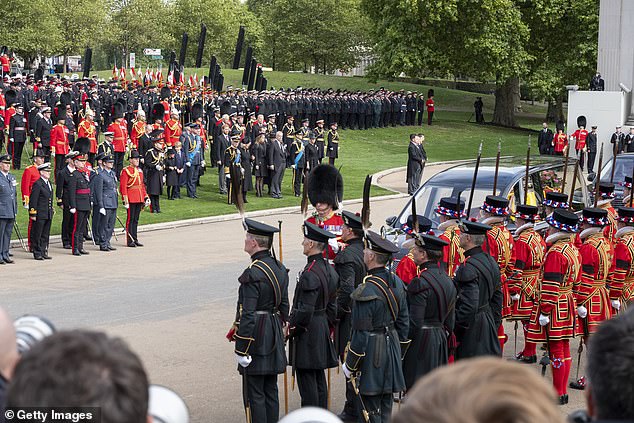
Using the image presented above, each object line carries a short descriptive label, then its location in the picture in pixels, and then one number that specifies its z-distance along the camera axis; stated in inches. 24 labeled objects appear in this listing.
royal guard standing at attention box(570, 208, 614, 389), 396.8
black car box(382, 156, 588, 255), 550.0
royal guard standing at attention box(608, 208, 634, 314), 421.1
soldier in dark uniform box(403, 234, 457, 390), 341.7
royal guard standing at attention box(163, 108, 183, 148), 1036.5
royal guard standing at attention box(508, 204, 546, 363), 428.1
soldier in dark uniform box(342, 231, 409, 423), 320.2
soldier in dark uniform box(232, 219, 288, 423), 325.4
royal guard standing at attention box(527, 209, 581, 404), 377.1
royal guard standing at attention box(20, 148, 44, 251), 684.7
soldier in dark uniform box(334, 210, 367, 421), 377.7
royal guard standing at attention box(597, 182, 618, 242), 478.0
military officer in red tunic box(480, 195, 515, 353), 426.3
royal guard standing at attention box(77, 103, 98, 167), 952.5
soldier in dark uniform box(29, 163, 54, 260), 665.6
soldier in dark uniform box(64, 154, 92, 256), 698.8
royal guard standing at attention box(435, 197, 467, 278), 436.5
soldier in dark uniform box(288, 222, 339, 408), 342.3
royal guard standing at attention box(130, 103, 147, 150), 985.5
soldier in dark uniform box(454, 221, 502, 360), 365.7
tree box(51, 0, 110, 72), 2422.5
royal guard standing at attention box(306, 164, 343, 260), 439.8
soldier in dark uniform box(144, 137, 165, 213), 869.2
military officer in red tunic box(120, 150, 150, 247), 725.9
